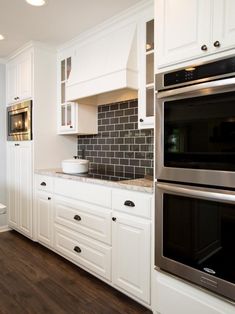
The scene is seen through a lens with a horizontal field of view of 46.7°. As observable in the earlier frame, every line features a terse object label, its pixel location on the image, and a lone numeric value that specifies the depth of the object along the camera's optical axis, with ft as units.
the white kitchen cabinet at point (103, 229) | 6.48
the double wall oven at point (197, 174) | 4.46
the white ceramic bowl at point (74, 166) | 9.69
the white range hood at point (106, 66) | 7.79
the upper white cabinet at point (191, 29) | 4.48
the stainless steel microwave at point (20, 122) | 10.91
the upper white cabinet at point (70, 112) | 10.51
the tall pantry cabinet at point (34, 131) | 10.77
